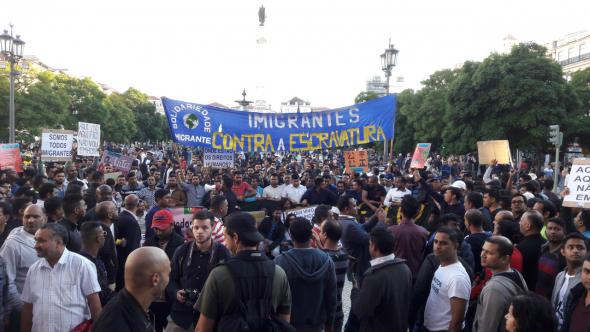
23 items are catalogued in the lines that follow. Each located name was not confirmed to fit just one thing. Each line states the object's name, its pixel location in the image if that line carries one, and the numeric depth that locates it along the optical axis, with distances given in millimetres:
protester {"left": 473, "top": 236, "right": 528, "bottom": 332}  3896
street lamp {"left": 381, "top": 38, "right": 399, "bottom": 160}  16859
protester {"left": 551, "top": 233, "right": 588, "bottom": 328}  4496
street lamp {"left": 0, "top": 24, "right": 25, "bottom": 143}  17031
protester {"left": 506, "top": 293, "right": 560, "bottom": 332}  3035
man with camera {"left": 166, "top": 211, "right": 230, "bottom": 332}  4836
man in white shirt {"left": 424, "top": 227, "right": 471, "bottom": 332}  4414
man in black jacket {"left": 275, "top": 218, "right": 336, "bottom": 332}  4539
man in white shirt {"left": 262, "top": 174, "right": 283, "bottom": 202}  12062
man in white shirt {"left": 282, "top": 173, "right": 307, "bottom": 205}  11932
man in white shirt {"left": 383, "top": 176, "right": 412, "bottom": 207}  10766
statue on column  90375
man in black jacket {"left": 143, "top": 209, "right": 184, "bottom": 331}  5633
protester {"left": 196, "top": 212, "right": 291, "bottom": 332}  3602
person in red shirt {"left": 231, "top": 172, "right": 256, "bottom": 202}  11365
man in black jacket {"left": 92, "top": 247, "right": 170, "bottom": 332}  2883
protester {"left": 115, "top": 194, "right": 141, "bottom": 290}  6402
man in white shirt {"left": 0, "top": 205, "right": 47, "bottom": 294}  4837
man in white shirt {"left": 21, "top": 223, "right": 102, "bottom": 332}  4109
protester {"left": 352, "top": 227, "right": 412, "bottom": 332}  4449
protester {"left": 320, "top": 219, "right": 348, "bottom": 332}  5188
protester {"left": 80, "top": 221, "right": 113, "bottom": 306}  4871
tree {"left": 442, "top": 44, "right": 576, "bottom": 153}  30203
